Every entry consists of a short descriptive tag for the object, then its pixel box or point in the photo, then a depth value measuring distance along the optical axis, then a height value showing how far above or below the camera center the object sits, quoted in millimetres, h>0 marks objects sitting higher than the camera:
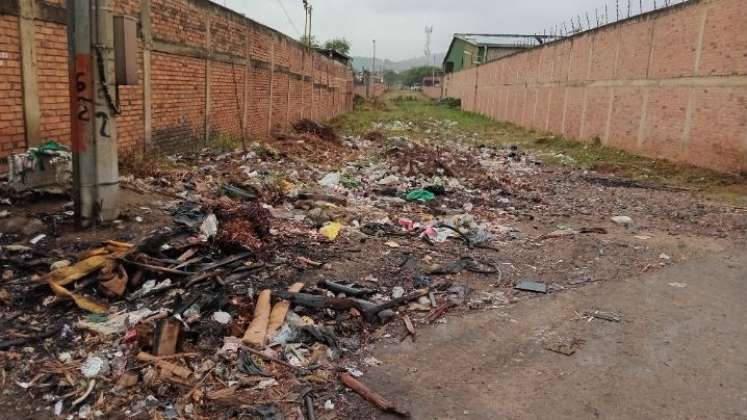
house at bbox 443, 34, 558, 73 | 43719 +6197
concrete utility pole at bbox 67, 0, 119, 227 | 4770 -58
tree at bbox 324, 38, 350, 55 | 58312 +7555
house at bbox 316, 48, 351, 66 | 30594 +3539
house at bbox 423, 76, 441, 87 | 78325 +5825
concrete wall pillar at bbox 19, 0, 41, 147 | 5766 +240
